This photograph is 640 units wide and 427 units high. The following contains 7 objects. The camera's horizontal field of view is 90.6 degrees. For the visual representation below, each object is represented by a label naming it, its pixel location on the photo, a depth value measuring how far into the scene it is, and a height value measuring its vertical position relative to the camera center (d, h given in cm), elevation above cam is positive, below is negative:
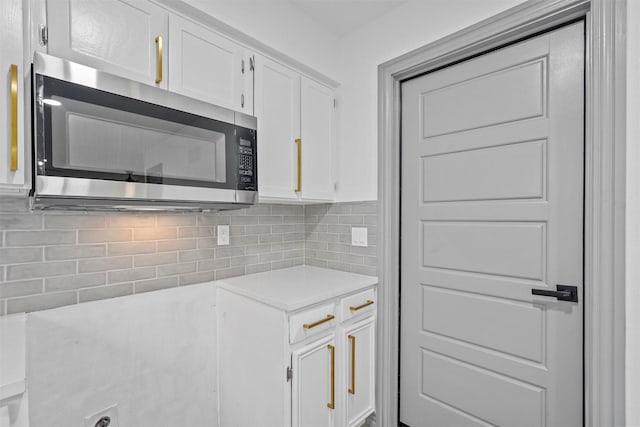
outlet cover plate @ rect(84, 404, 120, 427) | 129 -86
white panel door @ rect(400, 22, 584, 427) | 137 -14
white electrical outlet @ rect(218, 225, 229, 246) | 180 -14
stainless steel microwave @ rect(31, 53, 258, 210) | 96 +23
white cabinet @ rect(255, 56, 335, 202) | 166 +43
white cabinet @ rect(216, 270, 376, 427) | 140 -74
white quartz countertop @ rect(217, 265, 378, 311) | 144 -40
